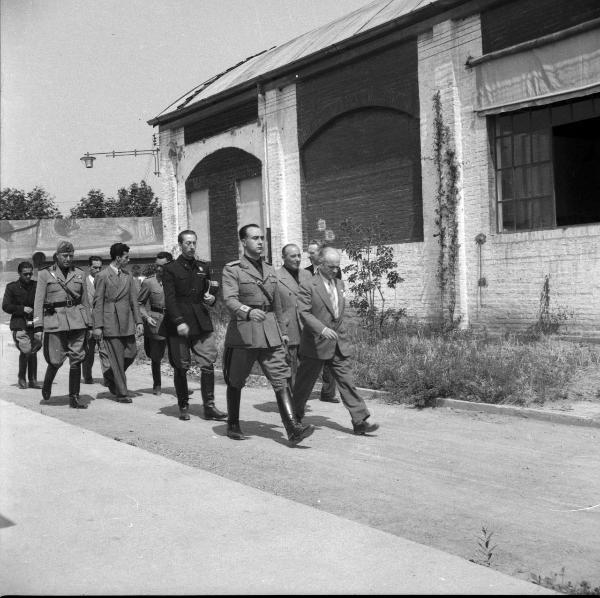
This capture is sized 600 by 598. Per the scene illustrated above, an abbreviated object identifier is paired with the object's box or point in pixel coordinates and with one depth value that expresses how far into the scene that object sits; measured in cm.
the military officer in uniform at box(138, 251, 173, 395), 1154
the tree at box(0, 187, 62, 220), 4684
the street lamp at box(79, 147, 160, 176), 2701
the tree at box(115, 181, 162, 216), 5172
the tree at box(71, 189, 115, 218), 5016
